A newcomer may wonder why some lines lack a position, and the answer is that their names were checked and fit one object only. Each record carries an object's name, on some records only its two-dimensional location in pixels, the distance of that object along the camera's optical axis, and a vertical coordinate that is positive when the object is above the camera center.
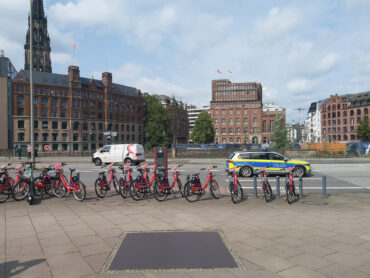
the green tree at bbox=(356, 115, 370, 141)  77.56 +2.78
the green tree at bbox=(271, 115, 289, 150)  44.34 +1.00
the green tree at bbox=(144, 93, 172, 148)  73.50 +6.21
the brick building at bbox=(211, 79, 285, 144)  101.31 +9.68
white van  26.07 -0.89
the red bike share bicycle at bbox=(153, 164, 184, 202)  9.27 -1.44
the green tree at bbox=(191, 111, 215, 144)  81.25 +3.65
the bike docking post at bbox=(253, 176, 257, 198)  9.84 -1.72
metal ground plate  4.31 -1.82
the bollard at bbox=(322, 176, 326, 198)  9.68 -1.55
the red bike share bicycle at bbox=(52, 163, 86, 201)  9.35 -1.39
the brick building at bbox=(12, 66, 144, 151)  68.50 +8.91
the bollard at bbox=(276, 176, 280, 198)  9.46 -1.52
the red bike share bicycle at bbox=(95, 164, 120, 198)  9.85 -1.42
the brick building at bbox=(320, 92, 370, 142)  88.25 +8.03
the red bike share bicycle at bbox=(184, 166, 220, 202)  9.28 -1.50
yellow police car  16.30 -1.20
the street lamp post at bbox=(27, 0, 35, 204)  8.70 -1.47
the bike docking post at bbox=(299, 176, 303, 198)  9.66 -1.61
